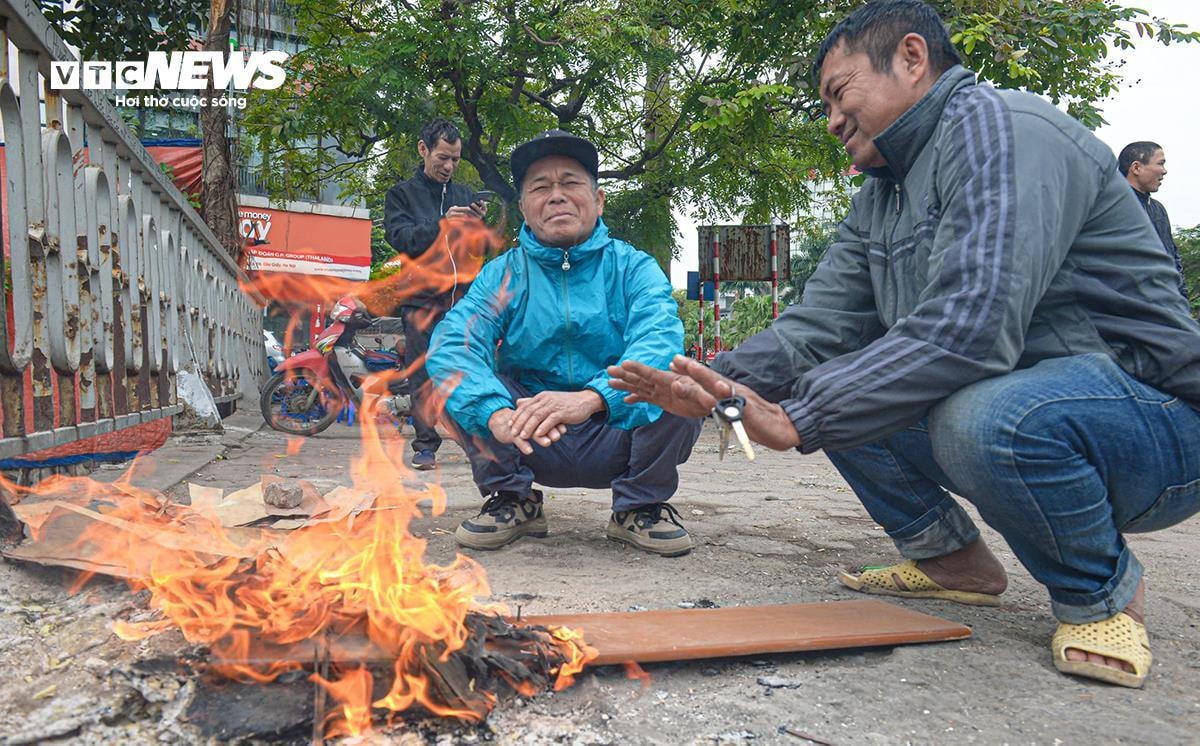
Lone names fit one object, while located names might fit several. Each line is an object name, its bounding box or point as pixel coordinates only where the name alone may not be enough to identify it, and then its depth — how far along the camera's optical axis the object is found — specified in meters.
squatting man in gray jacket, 1.91
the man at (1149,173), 5.39
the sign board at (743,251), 11.46
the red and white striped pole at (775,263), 11.39
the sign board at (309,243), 17.34
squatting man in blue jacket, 3.15
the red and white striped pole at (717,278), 11.13
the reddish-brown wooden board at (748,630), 1.96
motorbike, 8.41
